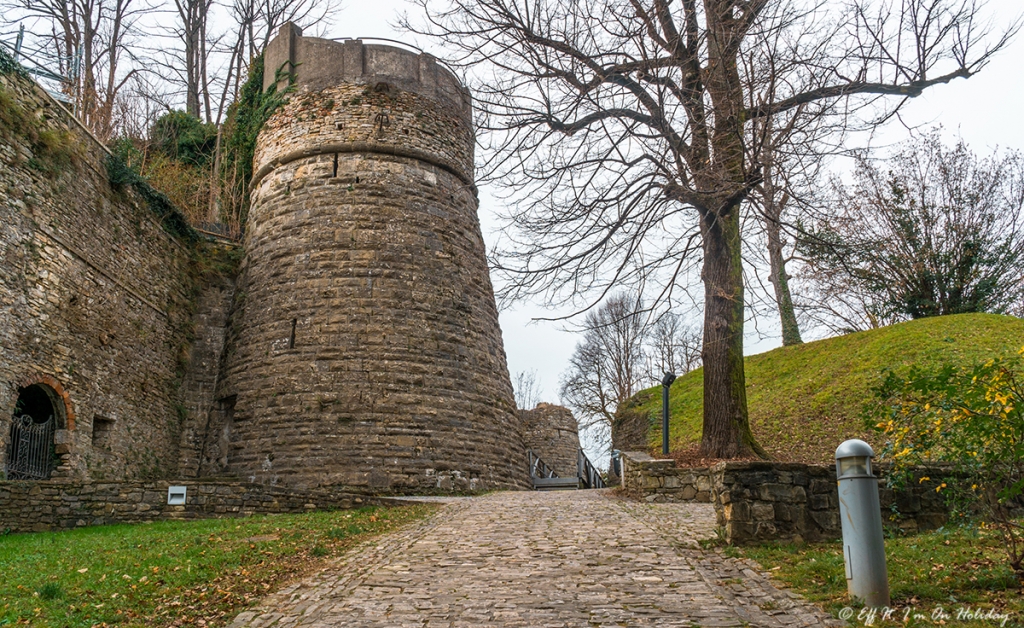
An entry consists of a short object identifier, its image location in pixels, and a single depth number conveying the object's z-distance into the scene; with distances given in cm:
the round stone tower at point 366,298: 1370
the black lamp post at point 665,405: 1472
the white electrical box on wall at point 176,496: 1007
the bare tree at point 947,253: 1978
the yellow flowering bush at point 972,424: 492
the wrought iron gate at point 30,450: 1100
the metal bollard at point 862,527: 465
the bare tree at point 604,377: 2978
